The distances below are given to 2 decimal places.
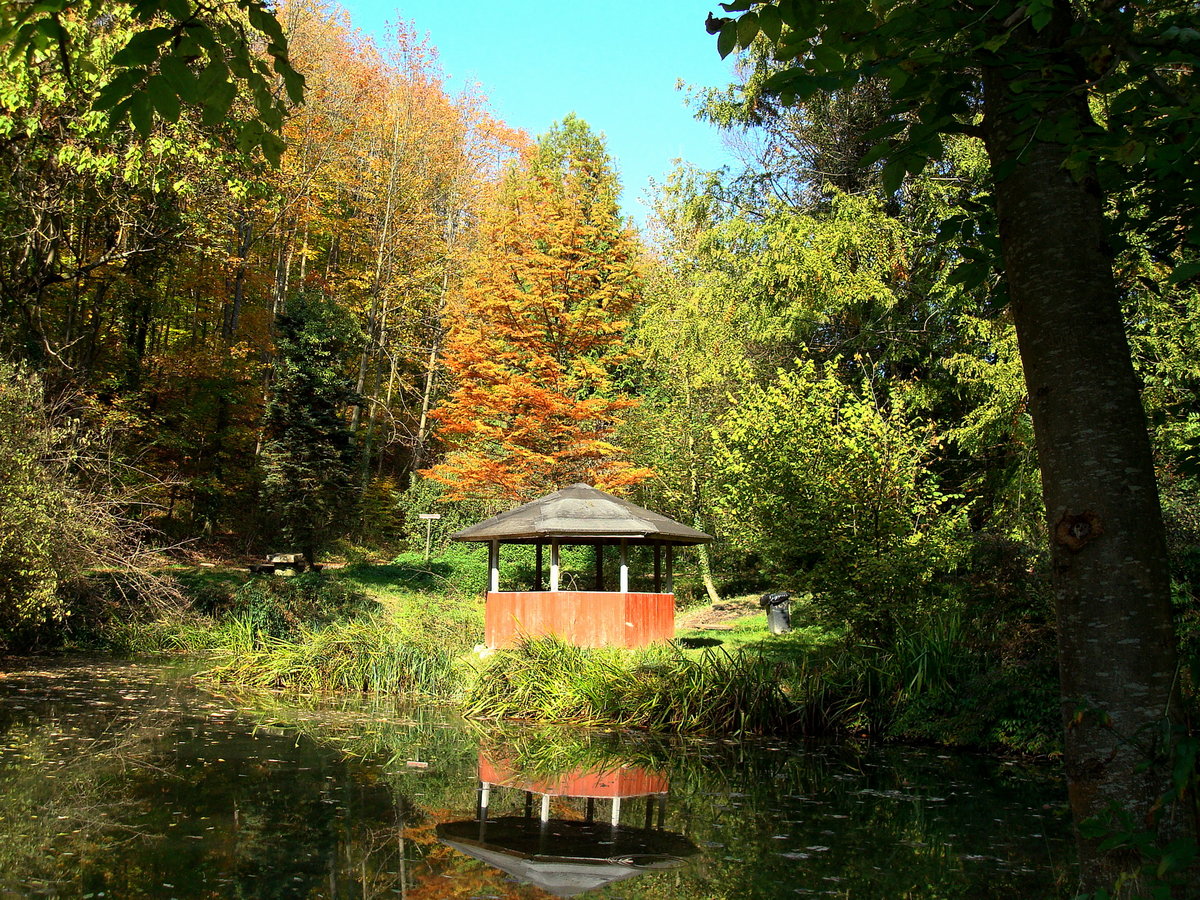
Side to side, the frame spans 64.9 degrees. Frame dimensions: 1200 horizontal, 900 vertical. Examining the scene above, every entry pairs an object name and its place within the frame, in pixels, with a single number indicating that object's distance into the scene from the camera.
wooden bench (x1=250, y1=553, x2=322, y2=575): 21.55
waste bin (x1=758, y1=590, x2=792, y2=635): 15.74
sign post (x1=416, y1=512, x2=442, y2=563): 23.80
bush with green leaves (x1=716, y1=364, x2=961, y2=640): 10.90
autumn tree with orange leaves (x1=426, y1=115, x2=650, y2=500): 21.22
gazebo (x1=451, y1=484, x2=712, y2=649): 14.53
